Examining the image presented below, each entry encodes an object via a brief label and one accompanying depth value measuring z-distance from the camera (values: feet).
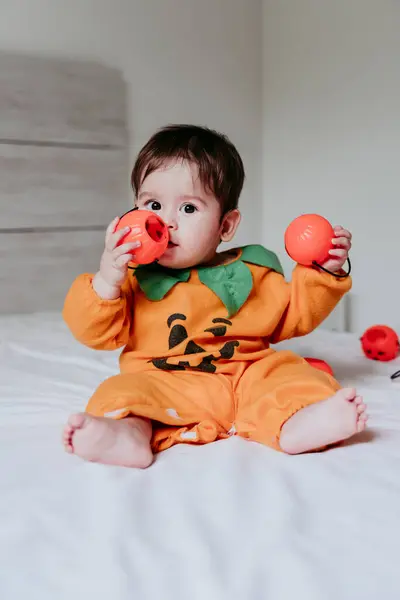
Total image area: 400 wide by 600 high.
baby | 3.13
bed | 1.97
